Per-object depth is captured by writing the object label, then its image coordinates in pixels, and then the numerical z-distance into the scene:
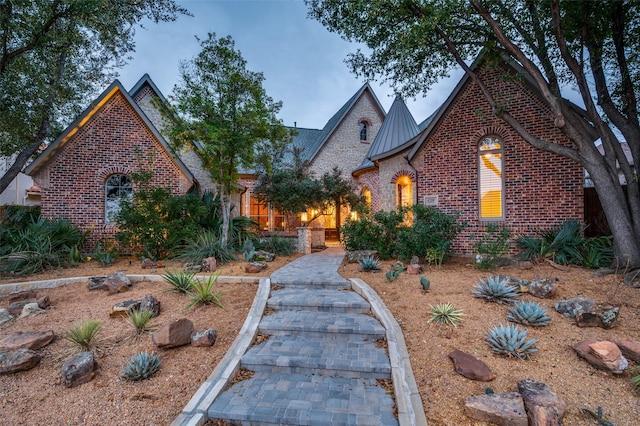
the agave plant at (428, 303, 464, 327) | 4.03
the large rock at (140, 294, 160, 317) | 4.57
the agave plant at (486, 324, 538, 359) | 3.29
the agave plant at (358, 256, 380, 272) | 6.83
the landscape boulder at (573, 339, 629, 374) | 2.97
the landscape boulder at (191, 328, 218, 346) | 3.76
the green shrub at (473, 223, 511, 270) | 6.57
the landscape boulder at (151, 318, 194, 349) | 3.65
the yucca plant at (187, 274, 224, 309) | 4.84
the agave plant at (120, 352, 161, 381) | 3.16
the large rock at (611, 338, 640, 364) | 3.08
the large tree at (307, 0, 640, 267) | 6.08
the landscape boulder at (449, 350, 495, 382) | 2.95
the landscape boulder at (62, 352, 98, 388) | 3.11
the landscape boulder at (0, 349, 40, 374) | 3.34
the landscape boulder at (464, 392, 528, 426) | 2.42
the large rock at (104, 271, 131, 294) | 5.58
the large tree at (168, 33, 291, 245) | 8.16
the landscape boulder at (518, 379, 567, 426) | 2.37
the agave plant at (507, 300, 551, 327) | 3.85
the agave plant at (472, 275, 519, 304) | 4.58
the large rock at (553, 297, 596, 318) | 4.02
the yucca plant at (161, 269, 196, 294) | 5.34
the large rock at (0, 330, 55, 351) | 3.70
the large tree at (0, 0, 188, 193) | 8.00
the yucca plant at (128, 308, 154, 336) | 4.04
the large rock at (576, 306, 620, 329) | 3.77
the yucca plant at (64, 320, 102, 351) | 3.71
